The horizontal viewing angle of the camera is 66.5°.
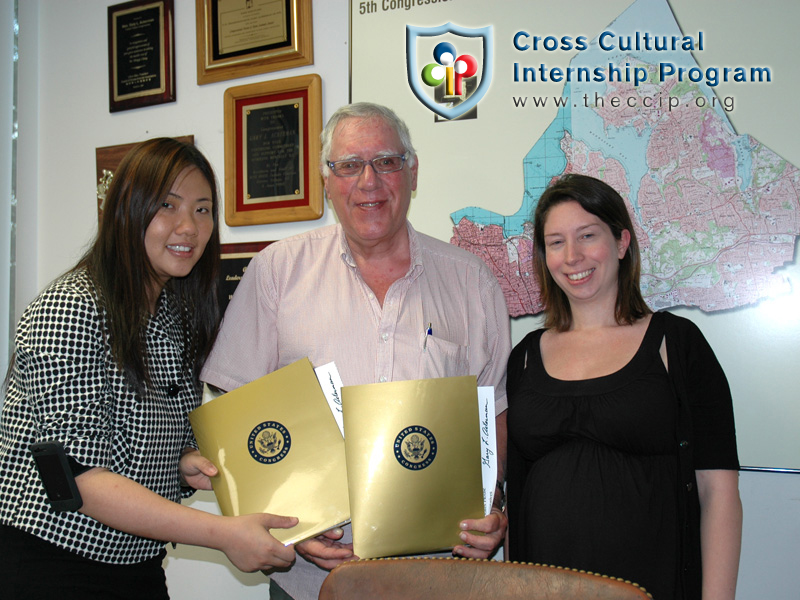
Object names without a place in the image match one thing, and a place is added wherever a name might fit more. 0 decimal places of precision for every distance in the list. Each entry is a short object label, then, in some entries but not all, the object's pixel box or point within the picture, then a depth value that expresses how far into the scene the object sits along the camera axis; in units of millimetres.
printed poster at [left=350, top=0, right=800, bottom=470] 1774
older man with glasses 1533
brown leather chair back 916
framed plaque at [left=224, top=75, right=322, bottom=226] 2281
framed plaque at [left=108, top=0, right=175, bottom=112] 2541
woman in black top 1370
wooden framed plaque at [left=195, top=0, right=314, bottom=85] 2291
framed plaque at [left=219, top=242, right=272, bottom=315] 2410
